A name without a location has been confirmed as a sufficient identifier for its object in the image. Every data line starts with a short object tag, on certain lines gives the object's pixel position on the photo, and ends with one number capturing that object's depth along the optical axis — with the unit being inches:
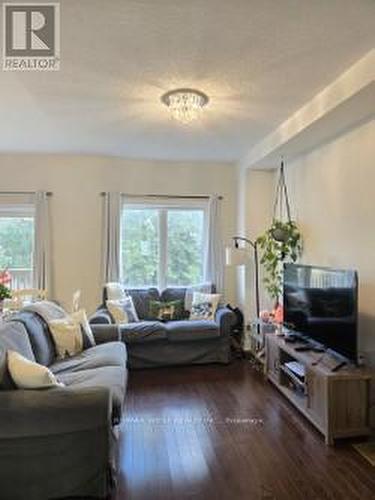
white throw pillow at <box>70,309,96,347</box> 143.3
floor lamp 189.9
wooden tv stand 110.0
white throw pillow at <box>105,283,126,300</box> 191.5
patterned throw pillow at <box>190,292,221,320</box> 192.7
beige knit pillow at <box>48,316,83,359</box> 134.0
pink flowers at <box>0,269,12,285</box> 136.9
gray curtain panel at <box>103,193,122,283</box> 205.3
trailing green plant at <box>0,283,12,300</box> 132.0
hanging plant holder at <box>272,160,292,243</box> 186.2
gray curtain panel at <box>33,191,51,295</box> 200.2
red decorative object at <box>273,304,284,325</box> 166.9
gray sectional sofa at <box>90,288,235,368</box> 173.7
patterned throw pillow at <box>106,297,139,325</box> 183.6
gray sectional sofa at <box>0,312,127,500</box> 81.6
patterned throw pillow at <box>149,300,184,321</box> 196.2
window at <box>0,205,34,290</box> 205.0
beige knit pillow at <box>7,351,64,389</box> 86.4
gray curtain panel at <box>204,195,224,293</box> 215.2
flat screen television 112.5
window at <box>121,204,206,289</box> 216.4
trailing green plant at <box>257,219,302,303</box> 170.6
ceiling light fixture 117.6
